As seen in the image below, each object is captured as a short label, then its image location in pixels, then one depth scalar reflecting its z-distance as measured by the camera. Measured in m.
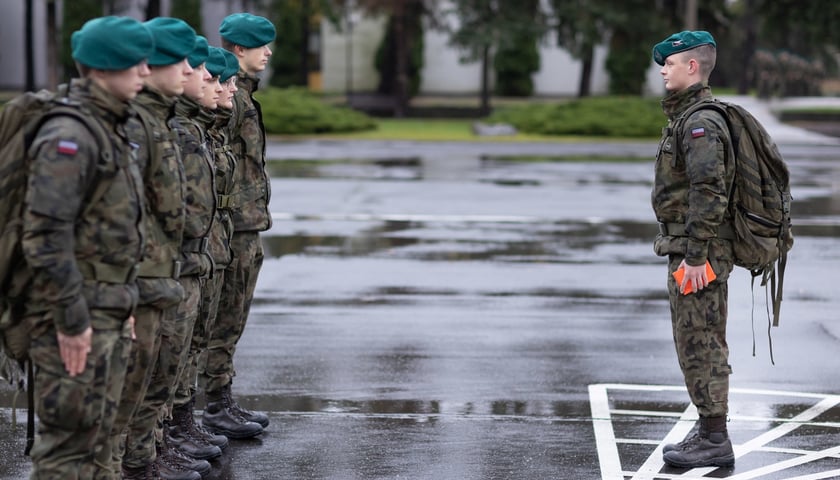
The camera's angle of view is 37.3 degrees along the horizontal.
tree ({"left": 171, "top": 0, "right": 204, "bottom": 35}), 49.44
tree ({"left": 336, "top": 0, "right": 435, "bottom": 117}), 42.97
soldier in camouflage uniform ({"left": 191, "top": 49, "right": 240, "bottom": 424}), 6.20
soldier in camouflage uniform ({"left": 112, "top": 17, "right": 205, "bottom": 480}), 4.92
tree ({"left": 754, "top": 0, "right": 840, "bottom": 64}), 46.12
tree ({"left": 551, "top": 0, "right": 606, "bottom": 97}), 41.28
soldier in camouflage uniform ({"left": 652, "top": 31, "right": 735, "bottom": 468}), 6.19
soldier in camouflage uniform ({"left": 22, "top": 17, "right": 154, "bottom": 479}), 4.18
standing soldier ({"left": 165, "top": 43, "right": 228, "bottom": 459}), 5.51
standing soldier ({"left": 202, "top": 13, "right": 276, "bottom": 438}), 6.68
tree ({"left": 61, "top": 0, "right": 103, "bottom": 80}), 49.26
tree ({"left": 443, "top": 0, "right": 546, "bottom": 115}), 41.03
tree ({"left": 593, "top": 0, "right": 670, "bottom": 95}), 42.12
